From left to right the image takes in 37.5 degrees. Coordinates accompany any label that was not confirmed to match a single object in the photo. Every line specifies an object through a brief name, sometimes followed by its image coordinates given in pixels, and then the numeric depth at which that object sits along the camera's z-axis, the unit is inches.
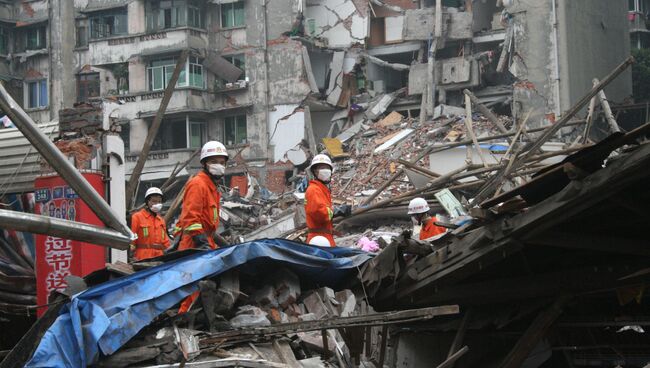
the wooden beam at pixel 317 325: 278.7
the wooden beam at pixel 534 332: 321.7
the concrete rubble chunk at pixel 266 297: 329.7
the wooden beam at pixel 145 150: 543.8
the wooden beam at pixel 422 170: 755.5
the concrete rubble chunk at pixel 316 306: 341.1
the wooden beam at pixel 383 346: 334.8
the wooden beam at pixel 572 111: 573.9
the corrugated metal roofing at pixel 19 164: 502.3
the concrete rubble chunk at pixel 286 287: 334.6
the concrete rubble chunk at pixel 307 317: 329.2
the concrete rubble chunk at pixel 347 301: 358.6
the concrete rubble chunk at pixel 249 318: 313.1
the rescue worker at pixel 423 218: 477.7
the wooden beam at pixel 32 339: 285.1
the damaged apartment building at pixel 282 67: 1625.1
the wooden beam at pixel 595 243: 283.6
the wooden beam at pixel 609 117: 754.8
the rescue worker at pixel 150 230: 478.9
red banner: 420.5
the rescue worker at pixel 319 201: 424.5
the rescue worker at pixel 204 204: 360.8
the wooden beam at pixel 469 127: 771.5
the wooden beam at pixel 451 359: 287.2
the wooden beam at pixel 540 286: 305.0
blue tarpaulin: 274.8
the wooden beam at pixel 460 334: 339.4
